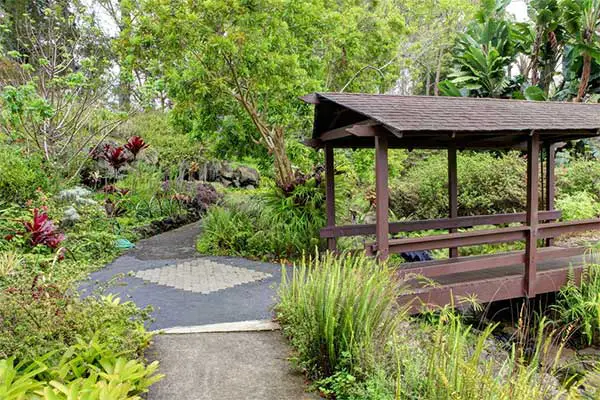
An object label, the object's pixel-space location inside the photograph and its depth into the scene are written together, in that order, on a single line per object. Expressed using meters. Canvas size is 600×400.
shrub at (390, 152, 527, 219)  10.10
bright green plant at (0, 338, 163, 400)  2.47
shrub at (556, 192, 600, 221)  9.05
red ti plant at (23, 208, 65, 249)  6.42
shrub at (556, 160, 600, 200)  10.47
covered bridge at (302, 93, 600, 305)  4.98
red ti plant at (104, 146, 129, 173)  10.23
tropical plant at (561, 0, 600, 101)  11.66
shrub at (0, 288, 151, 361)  2.94
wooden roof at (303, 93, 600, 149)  4.84
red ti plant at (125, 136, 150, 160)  10.65
